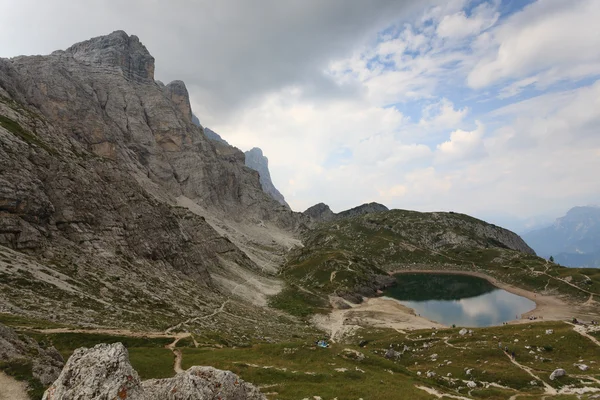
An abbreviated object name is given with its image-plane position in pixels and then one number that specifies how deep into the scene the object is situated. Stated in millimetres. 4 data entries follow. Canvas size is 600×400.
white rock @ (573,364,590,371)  44688
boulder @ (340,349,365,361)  42769
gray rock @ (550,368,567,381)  42550
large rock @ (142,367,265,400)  15625
